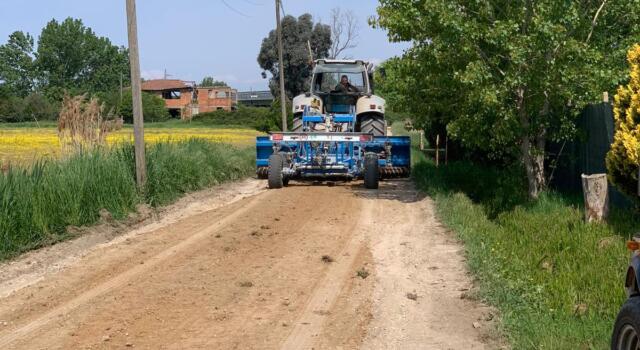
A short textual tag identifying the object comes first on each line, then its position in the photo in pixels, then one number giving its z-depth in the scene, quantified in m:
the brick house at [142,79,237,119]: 97.31
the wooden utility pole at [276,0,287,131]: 28.52
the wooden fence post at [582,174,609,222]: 9.82
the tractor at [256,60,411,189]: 15.61
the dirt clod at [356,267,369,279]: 7.80
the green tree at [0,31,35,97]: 90.44
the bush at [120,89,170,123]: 73.25
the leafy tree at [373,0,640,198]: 11.07
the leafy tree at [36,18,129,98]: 93.19
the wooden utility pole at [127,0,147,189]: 12.84
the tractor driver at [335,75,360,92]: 18.73
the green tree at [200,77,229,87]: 140.21
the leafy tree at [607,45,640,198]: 8.97
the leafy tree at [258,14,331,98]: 62.97
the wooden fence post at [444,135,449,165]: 21.62
